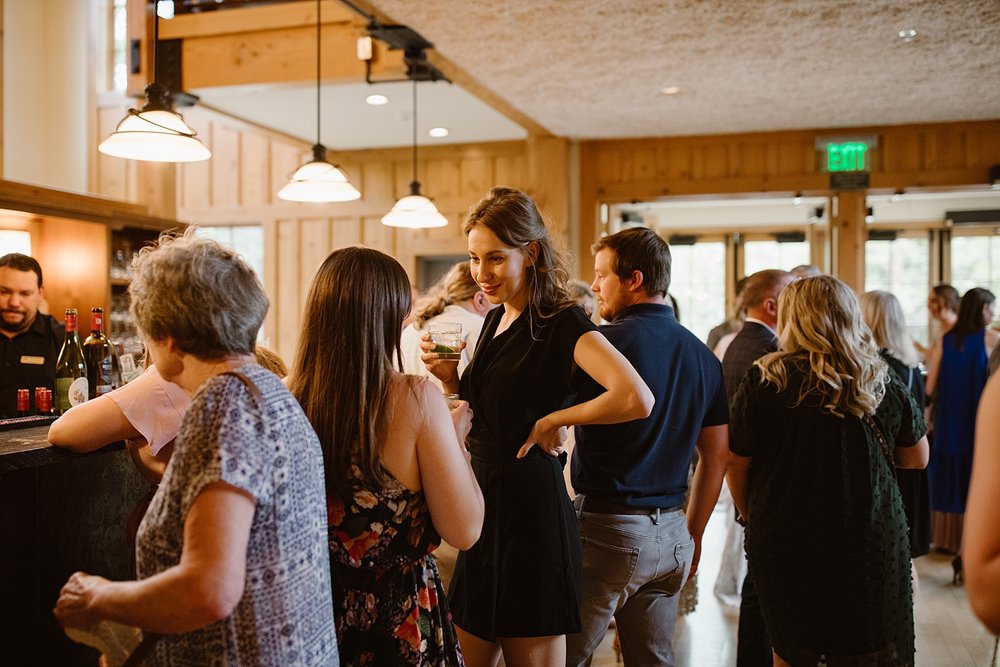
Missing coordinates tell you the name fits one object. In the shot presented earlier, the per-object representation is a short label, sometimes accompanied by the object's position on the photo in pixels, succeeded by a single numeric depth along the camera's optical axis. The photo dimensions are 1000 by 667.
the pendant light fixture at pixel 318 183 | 4.19
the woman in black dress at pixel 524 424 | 1.99
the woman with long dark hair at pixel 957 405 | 5.40
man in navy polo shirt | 2.26
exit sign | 6.93
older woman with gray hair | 1.16
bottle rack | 5.27
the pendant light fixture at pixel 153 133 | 3.16
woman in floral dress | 1.51
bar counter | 1.95
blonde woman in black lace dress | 2.39
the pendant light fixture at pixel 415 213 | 5.45
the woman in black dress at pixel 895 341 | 3.96
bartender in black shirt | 3.50
